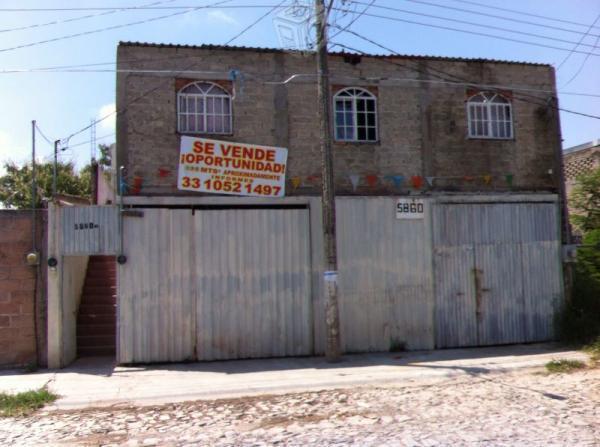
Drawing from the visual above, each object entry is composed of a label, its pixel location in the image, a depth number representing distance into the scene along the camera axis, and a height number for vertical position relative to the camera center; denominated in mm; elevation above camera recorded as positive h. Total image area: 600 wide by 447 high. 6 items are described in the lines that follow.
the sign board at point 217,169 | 11109 +1931
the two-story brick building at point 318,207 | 10211 +1056
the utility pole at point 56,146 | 13736 +3196
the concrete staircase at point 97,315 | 11125 -1016
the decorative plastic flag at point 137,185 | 11031 +1637
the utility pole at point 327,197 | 9781 +1148
